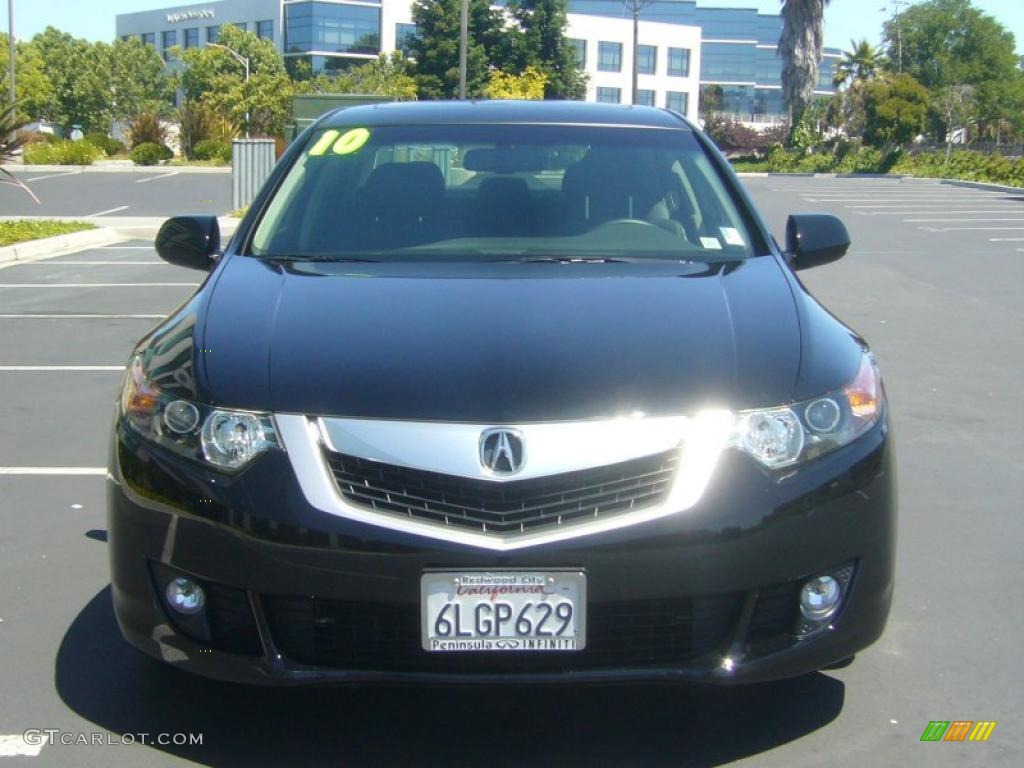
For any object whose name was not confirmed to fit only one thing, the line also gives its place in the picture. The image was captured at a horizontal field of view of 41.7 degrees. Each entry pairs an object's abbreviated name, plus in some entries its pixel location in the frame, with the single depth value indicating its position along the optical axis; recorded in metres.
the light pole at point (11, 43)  45.78
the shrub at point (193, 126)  46.94
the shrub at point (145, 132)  48.03
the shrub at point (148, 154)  44.09
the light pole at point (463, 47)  31.55
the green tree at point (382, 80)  53.25
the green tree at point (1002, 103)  93.50
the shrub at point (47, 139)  45.51
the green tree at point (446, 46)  68.00
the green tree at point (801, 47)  59.85
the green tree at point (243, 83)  57.28
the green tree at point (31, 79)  73.88
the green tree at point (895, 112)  61.78
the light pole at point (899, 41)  95.19
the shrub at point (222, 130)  47.32
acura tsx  2.98
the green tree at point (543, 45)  72.19
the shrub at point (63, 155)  44.06
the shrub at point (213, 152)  45.12
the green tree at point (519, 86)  47.25
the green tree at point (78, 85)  80.12
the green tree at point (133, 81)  81.38
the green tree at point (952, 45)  96.88
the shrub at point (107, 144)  49.94
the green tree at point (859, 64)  78.62
